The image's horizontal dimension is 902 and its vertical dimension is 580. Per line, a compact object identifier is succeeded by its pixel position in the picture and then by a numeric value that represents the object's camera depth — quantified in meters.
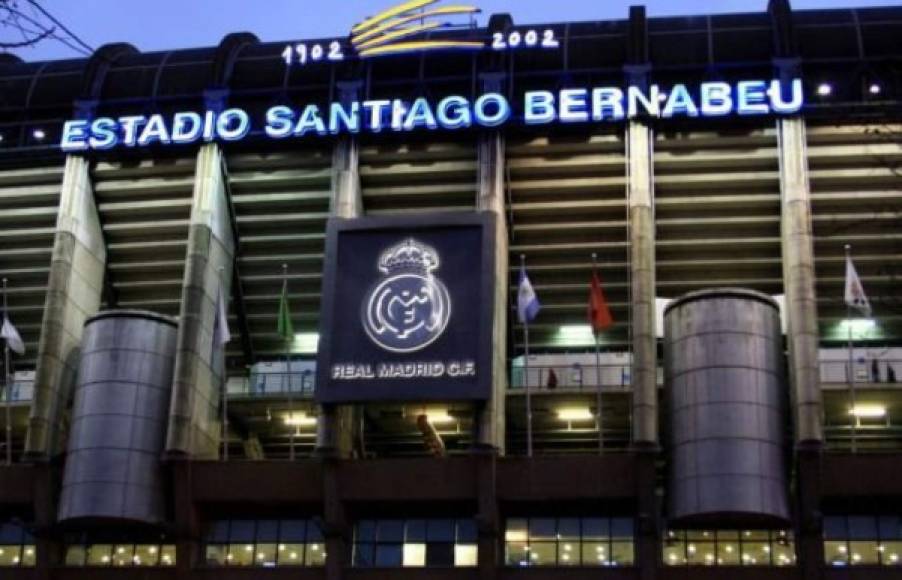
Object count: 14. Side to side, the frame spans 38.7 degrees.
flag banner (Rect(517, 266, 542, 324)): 52.31
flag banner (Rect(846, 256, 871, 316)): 49.25
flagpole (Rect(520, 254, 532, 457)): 51.16
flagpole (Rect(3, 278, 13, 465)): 54.19
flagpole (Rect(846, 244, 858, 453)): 50.62
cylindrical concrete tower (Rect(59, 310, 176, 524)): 53.66
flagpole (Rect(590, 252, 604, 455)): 51.18
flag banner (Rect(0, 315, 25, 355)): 55.75
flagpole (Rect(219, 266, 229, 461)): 53.84
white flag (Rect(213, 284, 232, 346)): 55.19
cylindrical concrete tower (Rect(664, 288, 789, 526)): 49.84
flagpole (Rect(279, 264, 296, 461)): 55.76
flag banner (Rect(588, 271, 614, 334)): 52.06
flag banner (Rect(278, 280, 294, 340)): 55.09
